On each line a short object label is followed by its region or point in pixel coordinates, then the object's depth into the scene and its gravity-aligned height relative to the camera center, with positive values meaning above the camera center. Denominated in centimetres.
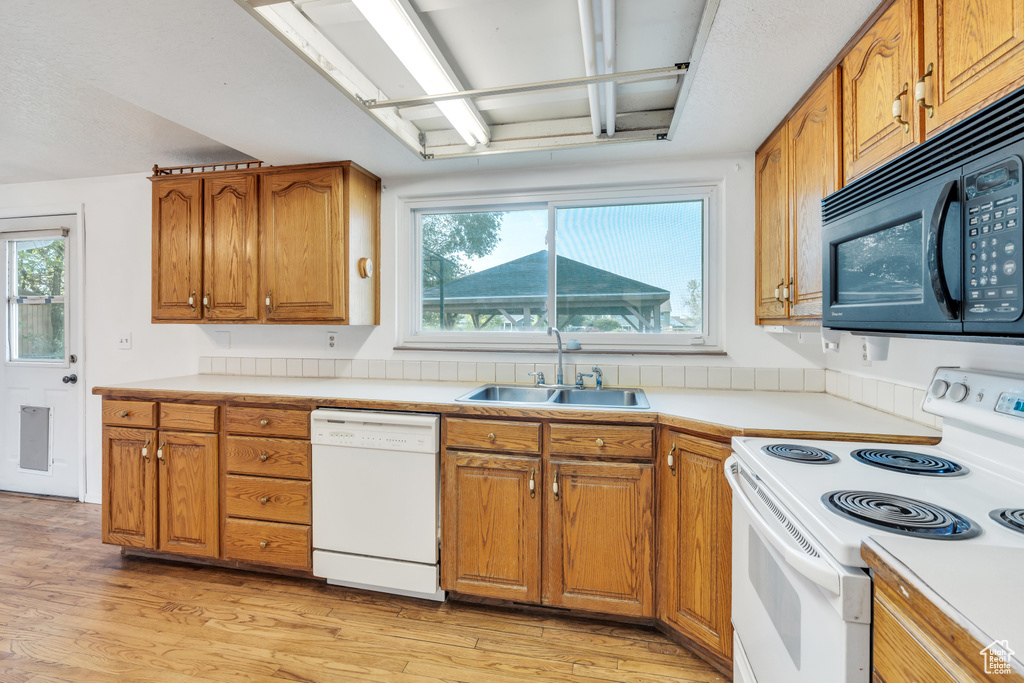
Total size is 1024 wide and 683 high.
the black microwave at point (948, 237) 75 +21
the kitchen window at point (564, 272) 247 +39
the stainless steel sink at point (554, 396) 225 -30
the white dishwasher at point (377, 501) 196 -73
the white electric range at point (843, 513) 80 -35
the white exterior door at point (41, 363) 320 -18
